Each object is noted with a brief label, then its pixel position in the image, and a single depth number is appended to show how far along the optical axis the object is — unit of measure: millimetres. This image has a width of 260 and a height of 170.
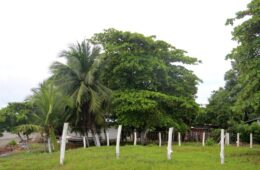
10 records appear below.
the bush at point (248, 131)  31622
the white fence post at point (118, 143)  13828
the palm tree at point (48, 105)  21000
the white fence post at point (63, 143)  12640
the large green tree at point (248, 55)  14703
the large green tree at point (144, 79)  24719
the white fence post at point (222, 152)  12625
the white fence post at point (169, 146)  12887
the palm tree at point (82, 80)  24641
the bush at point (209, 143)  26359
